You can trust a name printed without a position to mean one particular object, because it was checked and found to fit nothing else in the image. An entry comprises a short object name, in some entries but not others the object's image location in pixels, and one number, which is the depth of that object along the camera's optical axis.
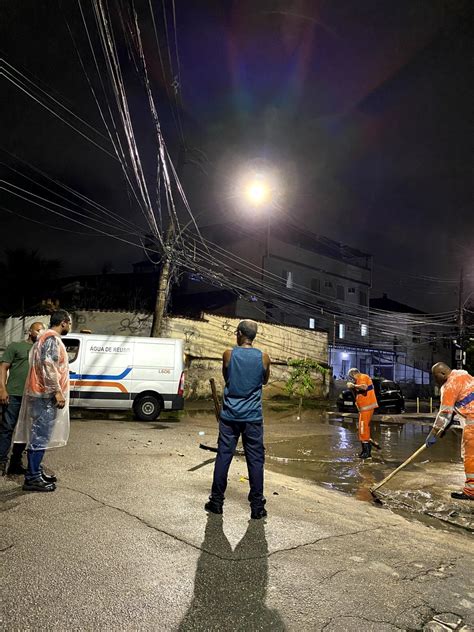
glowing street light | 15.19
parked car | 19.69
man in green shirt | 5.17
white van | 12.12
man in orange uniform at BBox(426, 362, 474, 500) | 5.65
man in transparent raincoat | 4.40
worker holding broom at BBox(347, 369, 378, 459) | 8.75
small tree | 18.45
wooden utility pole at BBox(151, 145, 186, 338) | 16.88
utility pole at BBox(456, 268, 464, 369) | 27.38
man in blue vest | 4.10
